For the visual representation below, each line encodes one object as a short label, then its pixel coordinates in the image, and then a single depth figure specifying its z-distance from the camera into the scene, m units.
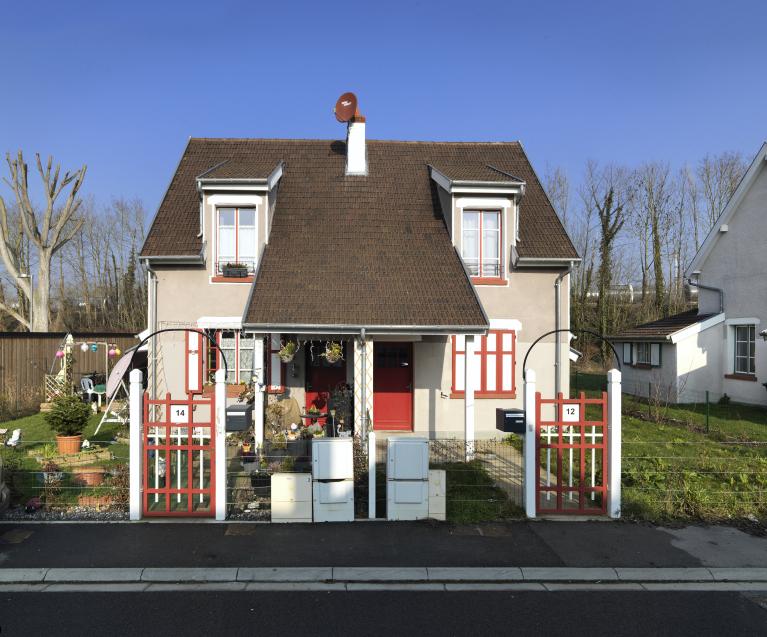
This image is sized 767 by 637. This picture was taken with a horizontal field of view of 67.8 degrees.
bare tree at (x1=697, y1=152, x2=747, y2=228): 37.25
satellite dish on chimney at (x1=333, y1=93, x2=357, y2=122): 15.16
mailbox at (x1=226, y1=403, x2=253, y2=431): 8.03
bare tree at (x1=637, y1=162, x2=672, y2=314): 35.06
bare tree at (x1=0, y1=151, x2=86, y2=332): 23.62
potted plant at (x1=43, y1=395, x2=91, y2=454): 10.45
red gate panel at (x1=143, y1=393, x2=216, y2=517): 7.43
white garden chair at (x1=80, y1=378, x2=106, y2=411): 16.36
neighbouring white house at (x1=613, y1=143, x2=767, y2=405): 17.56
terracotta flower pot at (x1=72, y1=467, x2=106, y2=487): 8.59
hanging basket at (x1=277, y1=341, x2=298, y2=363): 11.80
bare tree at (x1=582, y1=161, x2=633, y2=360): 33.66
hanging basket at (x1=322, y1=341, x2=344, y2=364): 11.59
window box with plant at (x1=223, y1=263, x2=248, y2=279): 12.80
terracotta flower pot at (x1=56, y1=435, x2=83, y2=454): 10.48
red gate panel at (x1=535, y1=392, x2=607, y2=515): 7.62
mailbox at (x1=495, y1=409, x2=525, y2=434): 7.75
